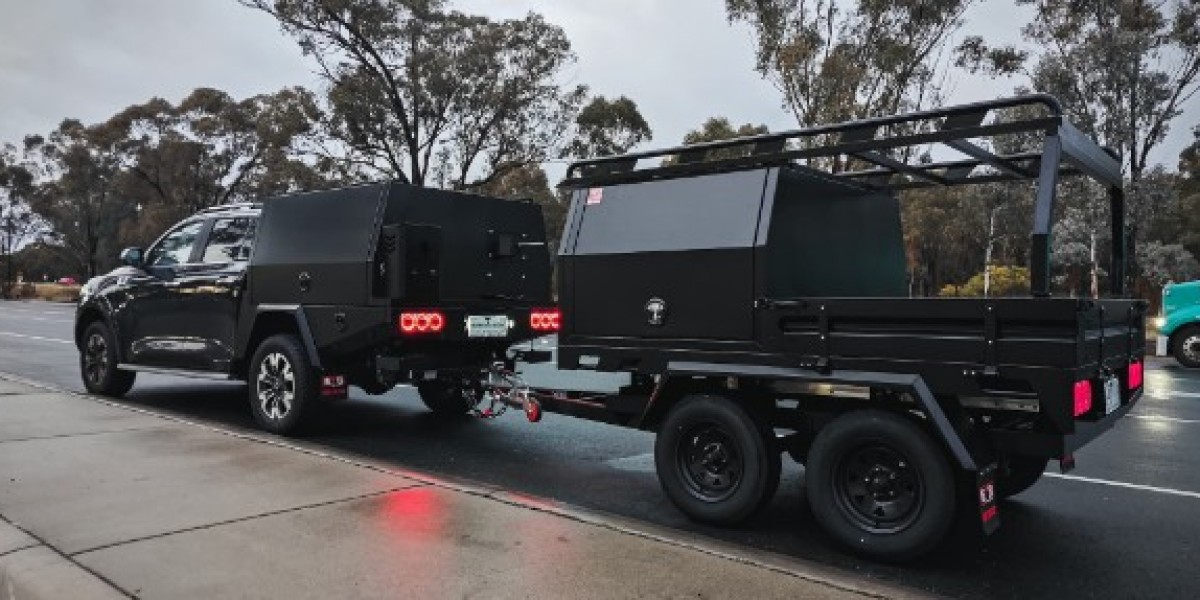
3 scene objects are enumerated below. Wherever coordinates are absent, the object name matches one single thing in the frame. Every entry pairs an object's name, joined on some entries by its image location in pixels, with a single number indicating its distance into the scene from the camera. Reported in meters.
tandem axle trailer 4.14
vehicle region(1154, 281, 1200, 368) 14.89
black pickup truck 7.41
